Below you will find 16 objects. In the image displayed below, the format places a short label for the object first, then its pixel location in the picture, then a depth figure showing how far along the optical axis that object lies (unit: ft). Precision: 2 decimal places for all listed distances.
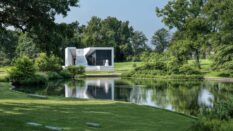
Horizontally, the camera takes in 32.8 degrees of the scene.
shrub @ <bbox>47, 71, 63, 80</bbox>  159.16
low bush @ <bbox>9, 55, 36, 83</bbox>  118.12
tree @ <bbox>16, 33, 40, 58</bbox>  254.88
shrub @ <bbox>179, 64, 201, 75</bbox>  165.94
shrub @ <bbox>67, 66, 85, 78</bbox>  177.06
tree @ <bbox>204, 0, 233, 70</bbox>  164.25
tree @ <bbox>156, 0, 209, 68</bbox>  190.08
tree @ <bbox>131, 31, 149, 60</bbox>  335.06
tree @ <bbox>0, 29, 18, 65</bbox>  246.76
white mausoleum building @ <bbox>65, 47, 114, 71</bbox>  233.14
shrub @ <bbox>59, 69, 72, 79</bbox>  170.83
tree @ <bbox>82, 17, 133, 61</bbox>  300.20
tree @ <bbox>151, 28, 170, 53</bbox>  367.45
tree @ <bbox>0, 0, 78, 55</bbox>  47.21
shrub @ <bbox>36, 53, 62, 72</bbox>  170.60
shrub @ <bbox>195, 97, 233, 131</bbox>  28.35
